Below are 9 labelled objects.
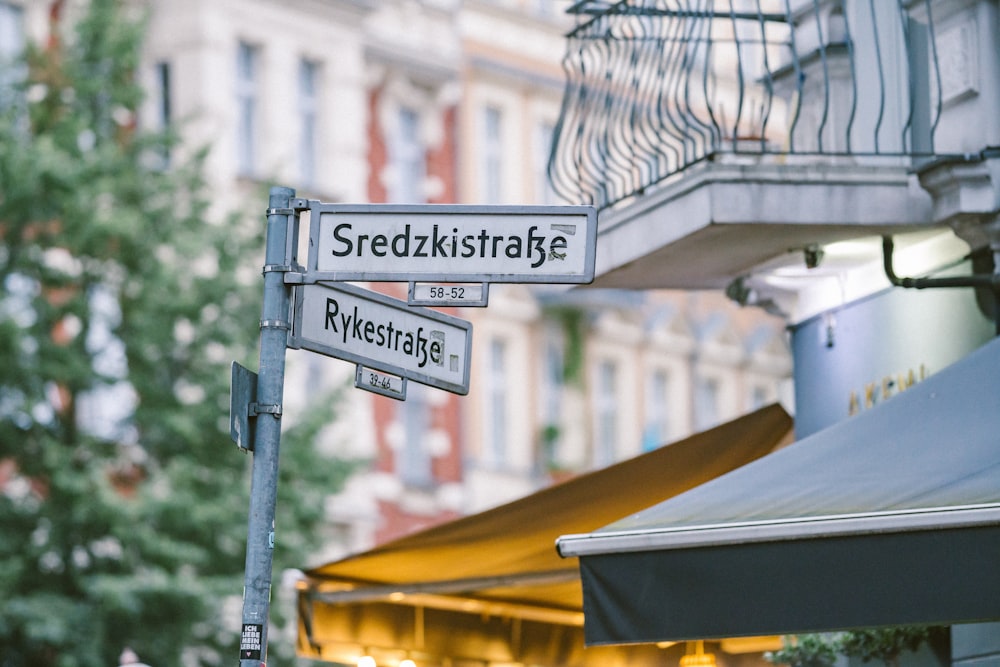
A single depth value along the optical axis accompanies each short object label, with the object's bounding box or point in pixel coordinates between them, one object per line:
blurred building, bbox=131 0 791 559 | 55.21
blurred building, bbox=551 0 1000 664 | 12.36
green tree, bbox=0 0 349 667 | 38.34
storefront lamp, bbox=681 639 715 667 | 17.10
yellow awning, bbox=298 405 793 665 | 17.25
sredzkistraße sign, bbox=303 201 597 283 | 11.77
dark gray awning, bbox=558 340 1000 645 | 11.78
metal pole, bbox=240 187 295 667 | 11.22
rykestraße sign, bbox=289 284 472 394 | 11.92
